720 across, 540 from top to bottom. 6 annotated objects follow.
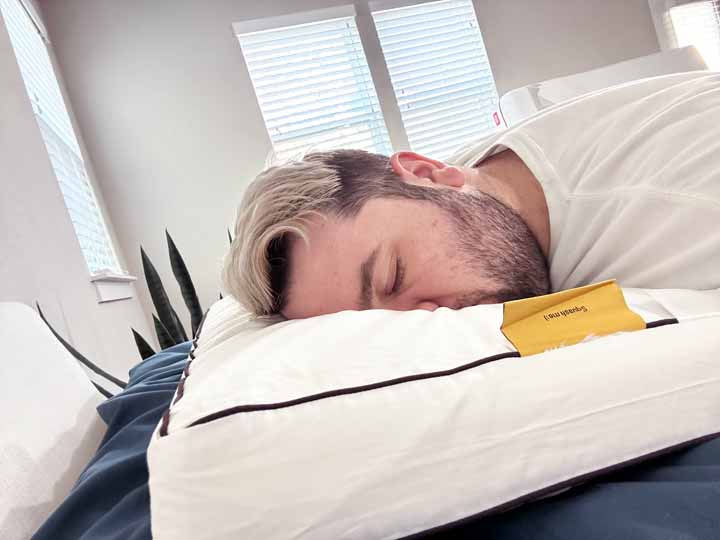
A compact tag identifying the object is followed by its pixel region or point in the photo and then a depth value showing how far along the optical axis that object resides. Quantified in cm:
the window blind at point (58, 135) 244
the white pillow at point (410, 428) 38
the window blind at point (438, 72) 415
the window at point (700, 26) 468
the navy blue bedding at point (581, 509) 35
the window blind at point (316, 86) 385
